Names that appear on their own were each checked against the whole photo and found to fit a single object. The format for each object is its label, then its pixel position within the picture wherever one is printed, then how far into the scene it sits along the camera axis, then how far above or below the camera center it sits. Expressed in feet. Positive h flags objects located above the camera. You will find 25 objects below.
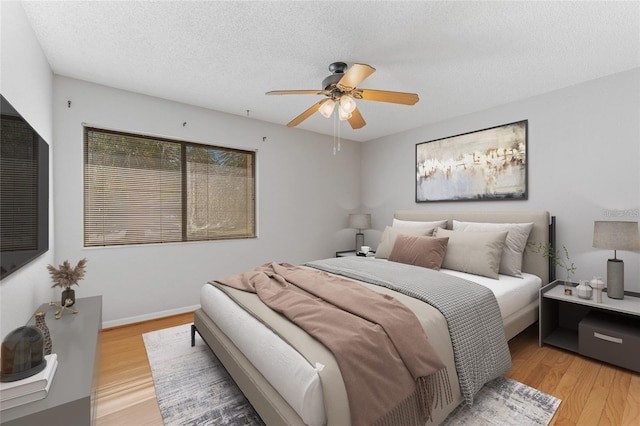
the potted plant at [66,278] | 7.00 -1.62
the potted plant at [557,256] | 9.45 -1.49
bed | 3.92 -2.45
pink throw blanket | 4.11 -2.20
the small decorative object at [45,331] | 4.97 -2.11
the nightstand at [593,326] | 7.08 -3.19
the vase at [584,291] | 7.85 -2.20
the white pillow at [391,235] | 11.16 -0.92
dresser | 3.65 -2.52
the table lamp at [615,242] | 7.44 -0.81
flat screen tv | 4.38 +0.38
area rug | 5.55 -4.01
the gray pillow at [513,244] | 9.16 -1.06
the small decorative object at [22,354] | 3.83 -1.97
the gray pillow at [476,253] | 8.79 -1.31
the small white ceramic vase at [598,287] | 7.64 -2.06
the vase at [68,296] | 7.06 -2.06
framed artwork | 10.64 +1.92
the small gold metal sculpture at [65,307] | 6.86 -2.31
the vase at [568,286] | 8.23 -2.28
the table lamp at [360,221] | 15.10 -0.47
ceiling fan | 7.12 +3.11
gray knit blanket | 5.63 -2.29
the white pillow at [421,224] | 11.45 -0.50
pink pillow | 9.39 -1.33
